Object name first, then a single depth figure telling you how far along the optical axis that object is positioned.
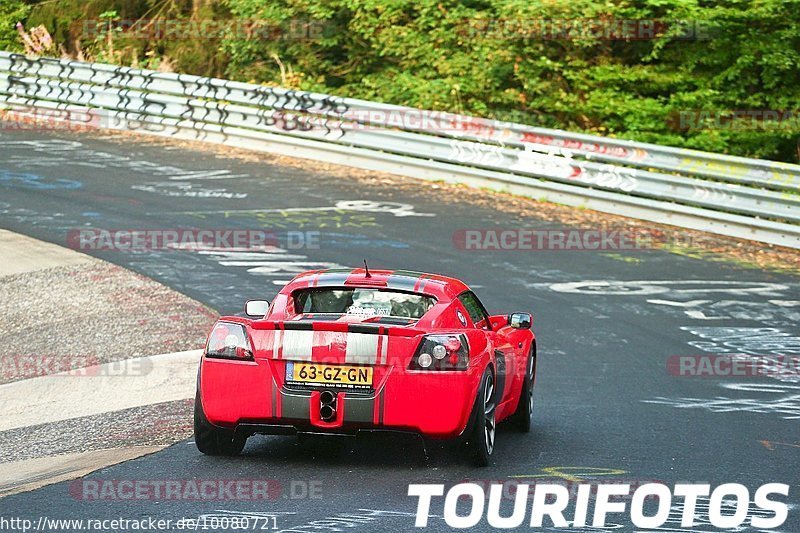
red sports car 15.57
